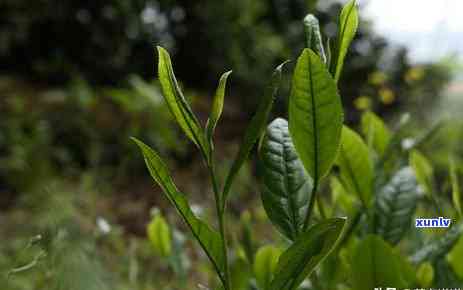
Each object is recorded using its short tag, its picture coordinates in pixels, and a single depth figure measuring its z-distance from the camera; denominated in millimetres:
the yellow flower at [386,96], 4387
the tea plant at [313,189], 378
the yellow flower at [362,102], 3984
